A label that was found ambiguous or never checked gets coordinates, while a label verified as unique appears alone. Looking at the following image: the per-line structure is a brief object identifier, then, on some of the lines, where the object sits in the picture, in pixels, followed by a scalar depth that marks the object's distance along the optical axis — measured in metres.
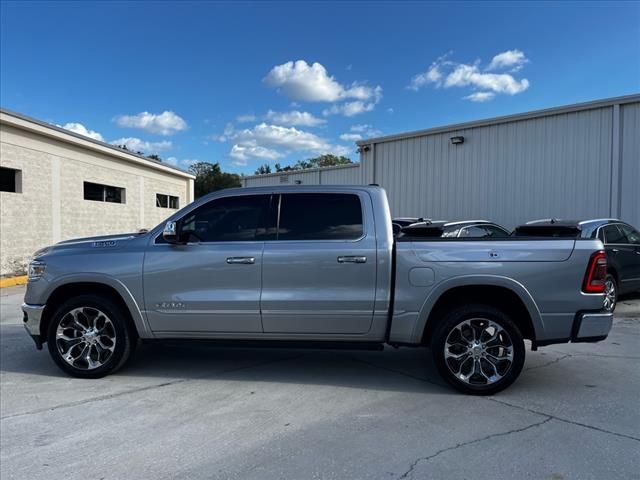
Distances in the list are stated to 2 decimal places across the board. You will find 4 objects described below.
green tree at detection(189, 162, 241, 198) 61.63
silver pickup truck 4.39
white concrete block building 13.69
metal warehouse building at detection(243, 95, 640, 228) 12.18
